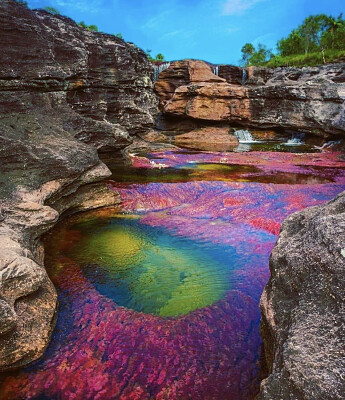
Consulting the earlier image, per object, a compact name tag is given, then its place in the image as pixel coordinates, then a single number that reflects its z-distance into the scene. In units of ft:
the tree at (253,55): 316.77
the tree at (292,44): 290.76
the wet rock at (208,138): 107.34
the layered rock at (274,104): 100.63
